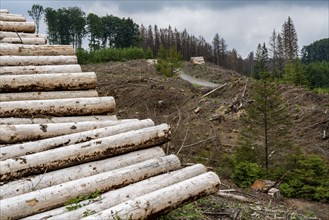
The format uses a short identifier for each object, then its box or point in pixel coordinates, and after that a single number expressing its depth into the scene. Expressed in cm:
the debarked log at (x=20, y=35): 736
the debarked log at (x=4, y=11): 863
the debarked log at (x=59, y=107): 524
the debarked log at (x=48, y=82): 568
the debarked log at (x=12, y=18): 813
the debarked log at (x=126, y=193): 361
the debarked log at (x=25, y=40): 720
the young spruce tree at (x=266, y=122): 1633
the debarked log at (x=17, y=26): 778
